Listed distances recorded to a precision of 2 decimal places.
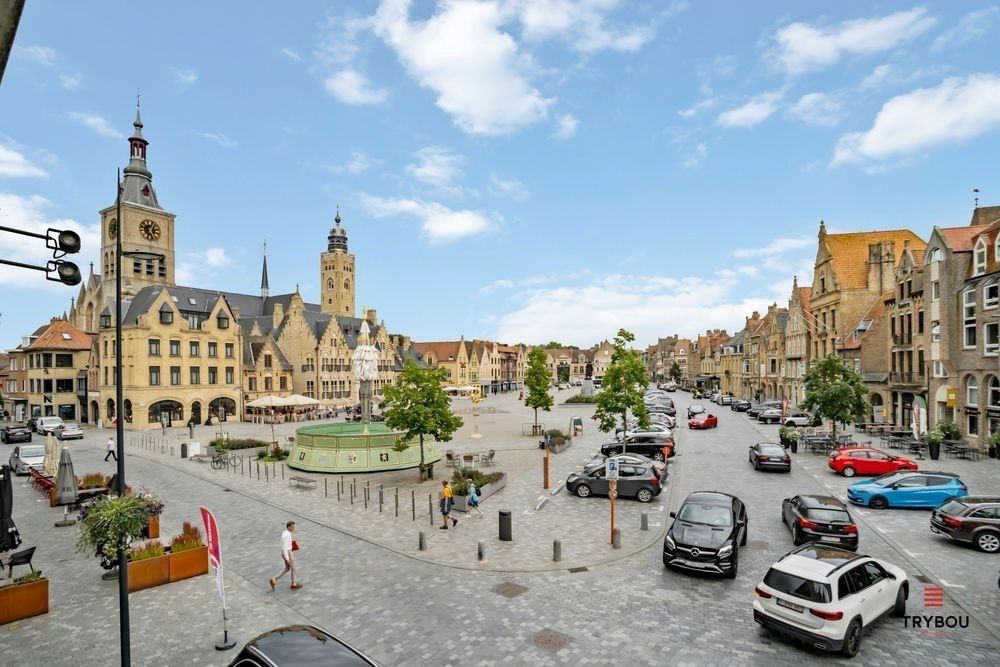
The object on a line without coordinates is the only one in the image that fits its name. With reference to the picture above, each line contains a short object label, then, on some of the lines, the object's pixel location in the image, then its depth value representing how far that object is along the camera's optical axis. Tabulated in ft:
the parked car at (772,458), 84.28
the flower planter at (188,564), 43.86
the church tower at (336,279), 344.69
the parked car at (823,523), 47.47
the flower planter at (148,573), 41.78
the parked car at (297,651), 24.38
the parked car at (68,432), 143.95
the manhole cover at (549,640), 32.50
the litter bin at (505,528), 52.85
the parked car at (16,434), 140.15
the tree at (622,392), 96.53
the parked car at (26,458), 93.29
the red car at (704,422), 146.85
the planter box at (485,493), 64.90
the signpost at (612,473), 52.70
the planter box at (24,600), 36.45
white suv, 30.48
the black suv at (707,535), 42.27
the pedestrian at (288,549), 41.81
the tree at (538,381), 143.54
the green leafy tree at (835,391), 103.35
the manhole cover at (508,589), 40.29
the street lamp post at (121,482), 27.78
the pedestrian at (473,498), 62.80
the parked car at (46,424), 151.57
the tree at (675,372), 485.81
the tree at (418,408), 78.33
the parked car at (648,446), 99.26
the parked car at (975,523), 48.13
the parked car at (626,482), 69.62
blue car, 62.34
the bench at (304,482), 78.21
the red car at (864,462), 81.92
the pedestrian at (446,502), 57.47
